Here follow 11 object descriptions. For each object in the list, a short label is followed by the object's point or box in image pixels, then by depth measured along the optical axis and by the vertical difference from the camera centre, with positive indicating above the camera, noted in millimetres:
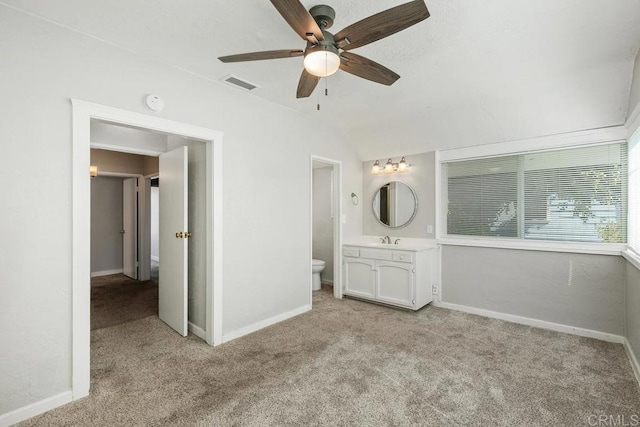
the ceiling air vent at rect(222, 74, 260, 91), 2777 +1217
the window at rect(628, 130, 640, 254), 2531 +171
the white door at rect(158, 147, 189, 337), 3047 -289
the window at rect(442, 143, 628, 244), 3053 +193
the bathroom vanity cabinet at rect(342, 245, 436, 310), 3736 -803
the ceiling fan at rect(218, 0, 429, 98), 1450 +940
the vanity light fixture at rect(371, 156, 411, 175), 4320 +649
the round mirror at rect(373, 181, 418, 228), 4359 +116
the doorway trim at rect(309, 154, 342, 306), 4367 -170
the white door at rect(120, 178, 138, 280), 5762 -300
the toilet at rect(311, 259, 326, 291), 4762 -933
